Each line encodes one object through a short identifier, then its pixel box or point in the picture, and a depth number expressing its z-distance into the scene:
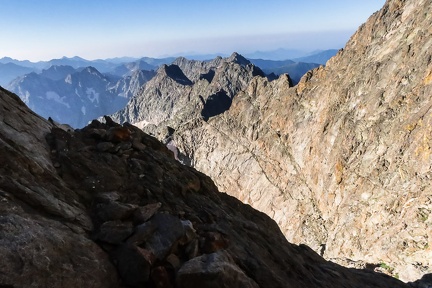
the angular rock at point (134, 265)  12.38
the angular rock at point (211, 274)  12.57
